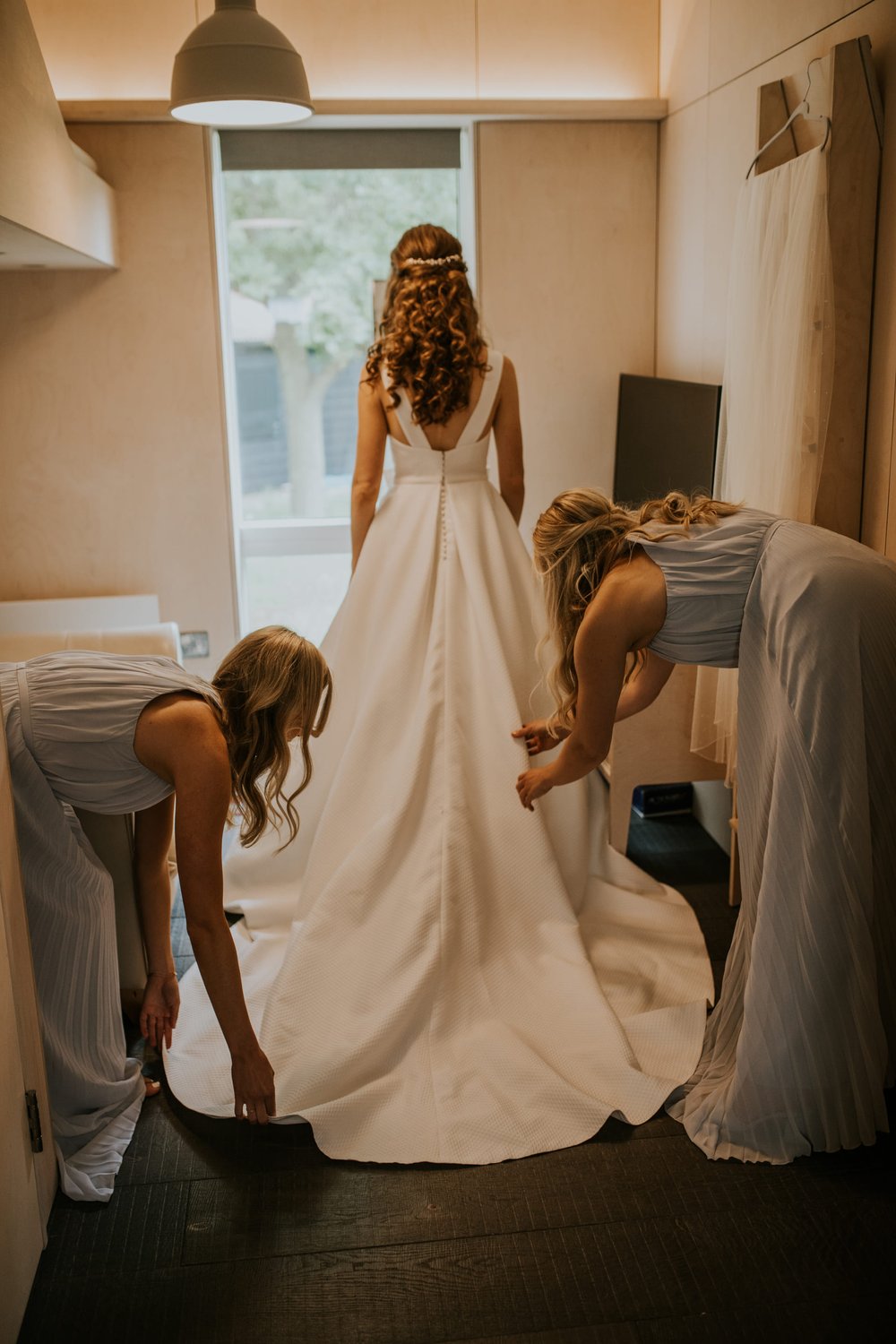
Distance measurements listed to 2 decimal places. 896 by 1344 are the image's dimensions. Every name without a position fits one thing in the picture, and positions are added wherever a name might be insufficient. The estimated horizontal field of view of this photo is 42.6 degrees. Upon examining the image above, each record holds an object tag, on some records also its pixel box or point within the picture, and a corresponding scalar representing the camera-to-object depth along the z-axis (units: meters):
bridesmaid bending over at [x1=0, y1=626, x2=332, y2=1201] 1.99
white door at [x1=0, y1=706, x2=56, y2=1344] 1.73
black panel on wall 3.26
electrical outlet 4.39
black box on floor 3.93
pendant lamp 2.90
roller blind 4.22
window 4.25
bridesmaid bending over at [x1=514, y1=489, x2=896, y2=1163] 2.03
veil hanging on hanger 2.53
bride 2.33
